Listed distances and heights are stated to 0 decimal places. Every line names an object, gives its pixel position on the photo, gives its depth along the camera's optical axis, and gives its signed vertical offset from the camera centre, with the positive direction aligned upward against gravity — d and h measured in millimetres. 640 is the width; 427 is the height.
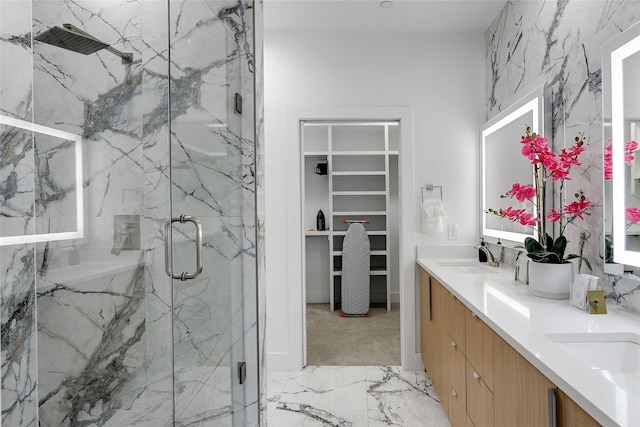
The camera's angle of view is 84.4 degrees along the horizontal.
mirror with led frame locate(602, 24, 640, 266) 1264 +245
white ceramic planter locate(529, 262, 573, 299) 1493 -296
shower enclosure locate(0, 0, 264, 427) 596 +1
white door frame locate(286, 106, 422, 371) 2727 -58
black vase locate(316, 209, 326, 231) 4332 -118
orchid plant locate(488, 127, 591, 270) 1534 +52
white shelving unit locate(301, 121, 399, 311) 4332 +255
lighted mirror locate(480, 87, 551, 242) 1998 +348
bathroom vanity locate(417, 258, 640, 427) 788 -425
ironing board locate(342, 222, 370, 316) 3949 -674
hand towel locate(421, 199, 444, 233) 2686 -43
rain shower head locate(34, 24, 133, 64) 747 +405
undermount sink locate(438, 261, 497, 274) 2309 -393
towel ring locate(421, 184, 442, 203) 2727 +181
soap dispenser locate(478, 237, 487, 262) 2592 -332
